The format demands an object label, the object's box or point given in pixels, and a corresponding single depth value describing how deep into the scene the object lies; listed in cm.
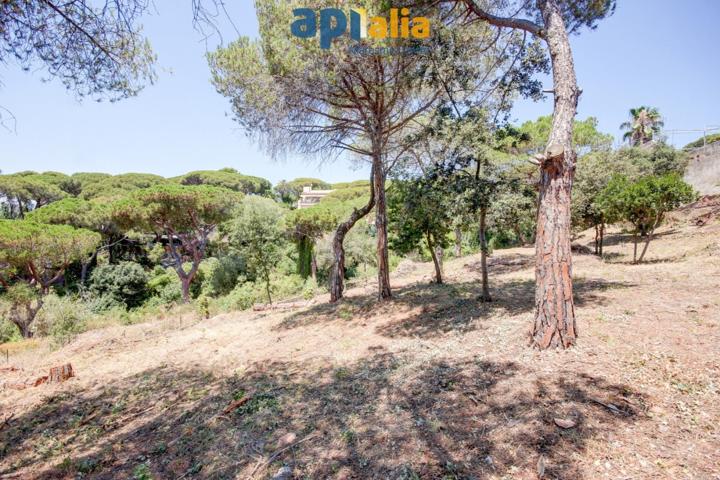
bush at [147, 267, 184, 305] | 1703
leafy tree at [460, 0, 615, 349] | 361
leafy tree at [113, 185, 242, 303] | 1552
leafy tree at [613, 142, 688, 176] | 1590
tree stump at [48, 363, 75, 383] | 529
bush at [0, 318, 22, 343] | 1146
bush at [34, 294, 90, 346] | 917
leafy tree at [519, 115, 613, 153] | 1616
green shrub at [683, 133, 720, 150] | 1842
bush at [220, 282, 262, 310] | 1212
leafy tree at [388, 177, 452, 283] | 580
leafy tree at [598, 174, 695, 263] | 811
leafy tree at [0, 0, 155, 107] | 328
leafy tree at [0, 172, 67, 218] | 2159
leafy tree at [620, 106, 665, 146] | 2266
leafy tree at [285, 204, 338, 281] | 1877
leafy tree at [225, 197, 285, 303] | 1309
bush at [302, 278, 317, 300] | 1205
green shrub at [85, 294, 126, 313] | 1495
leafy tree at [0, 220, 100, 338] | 1157
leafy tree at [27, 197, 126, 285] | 1675
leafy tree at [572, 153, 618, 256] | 1088
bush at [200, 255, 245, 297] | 1716
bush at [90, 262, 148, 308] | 1628
